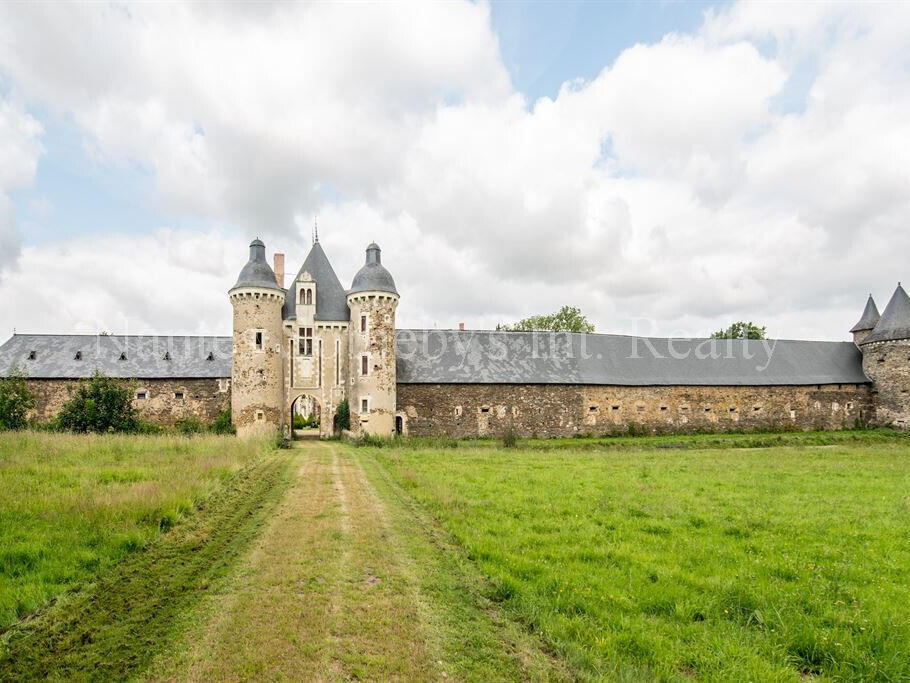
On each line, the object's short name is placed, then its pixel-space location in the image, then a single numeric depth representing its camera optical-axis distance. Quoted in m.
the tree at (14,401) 24.50
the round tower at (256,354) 27.28
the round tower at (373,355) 27.73
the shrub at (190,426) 28.11
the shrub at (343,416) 28.45
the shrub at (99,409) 24.98
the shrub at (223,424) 27.39
